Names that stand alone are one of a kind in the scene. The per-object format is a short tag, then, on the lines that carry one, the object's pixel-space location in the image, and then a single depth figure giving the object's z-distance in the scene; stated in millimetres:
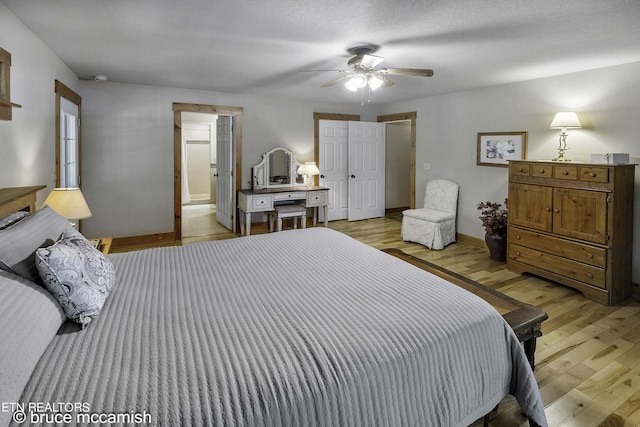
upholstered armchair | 5113
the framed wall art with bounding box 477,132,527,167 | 4531
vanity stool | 5641
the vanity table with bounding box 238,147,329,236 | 5570
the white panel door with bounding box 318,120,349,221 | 6566
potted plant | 4535
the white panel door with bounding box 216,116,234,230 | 5914
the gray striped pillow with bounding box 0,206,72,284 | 1281
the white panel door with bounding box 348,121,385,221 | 6789
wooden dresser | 3307
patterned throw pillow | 1286
